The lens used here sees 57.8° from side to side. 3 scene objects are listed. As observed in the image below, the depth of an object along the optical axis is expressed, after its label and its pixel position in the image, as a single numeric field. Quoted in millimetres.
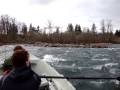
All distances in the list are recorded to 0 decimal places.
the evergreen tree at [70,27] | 41520
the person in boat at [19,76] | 1068
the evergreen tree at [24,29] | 33062
